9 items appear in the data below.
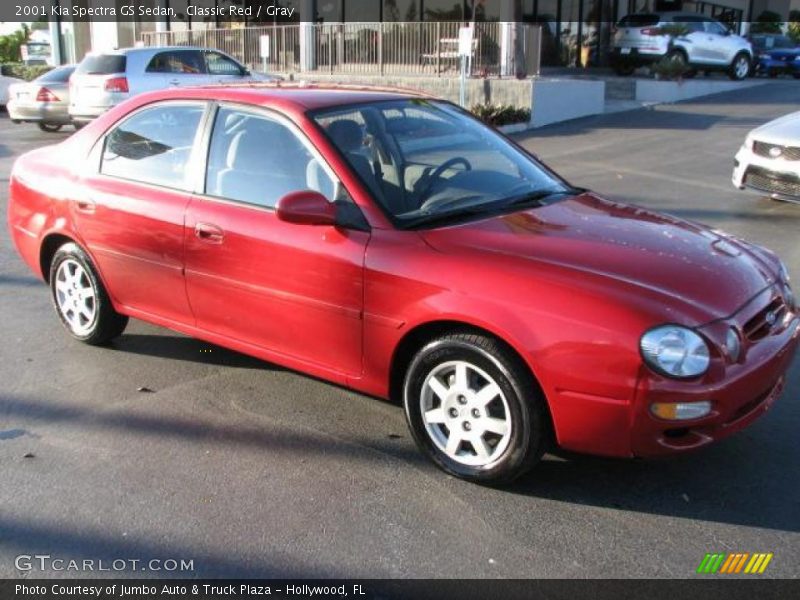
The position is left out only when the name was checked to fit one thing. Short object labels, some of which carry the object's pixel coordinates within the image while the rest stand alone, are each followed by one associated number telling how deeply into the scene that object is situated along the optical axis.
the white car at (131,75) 15.67
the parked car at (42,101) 17.20
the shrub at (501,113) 16.94
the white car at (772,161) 8.66
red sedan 3.30
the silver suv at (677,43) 23.39
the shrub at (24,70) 26.60
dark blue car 29.52
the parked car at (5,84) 22.52
